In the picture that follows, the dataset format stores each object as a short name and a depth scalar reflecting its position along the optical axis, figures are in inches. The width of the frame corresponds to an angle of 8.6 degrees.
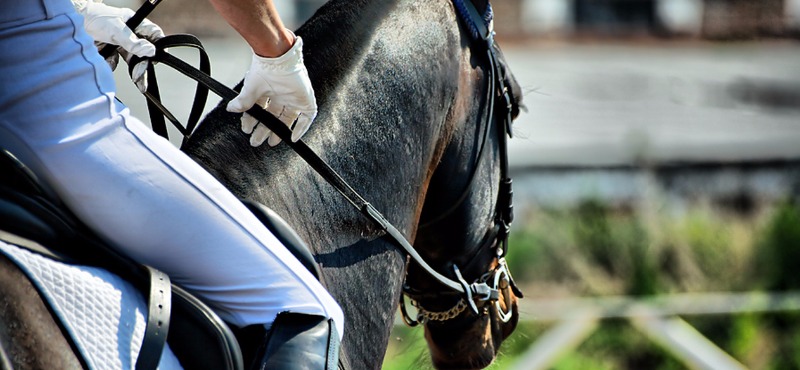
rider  295.6
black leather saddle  294.2
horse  311.5
